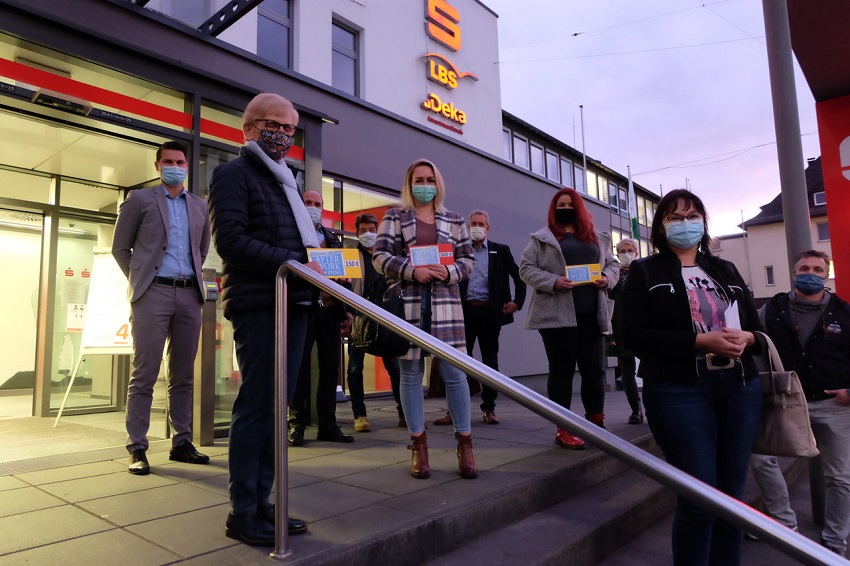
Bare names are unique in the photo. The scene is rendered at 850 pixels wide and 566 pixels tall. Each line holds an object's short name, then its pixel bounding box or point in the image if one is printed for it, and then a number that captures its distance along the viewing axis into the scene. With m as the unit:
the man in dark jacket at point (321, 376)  4.16
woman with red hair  4.07
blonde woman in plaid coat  3.19
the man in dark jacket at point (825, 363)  3.19
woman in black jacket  2.10
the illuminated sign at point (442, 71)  10.76
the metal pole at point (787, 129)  3.71
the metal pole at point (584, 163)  17.39
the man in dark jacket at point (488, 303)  5.10
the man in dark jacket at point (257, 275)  2.20
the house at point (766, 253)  40.41
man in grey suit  3.40
